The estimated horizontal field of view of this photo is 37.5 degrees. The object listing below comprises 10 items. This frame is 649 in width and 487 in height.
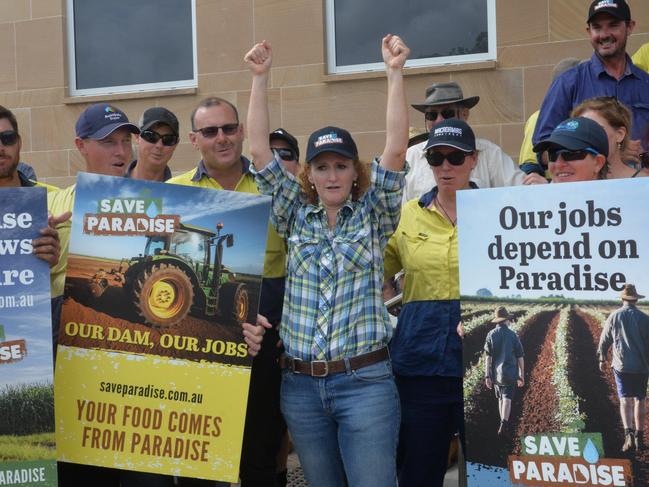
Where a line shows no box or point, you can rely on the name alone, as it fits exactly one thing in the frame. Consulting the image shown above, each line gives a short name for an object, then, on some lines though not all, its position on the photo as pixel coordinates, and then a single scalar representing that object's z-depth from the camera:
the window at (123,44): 8.64
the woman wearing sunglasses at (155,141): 4.96
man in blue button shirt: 5.11
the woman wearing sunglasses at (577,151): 3.80
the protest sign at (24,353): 3.91
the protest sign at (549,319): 3.54
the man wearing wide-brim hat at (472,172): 5.42
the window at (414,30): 7.65
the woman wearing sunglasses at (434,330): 4.18
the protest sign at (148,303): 4.01
